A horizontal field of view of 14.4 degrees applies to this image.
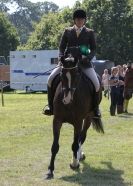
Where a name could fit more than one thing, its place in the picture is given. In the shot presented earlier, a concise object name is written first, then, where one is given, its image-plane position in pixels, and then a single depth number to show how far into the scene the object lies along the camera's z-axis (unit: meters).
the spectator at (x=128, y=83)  21.36
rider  9.77
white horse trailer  44.50
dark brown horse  8.98
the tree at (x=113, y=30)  58.84
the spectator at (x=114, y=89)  21.56
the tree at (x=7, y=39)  76.62
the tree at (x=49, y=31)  66.50
